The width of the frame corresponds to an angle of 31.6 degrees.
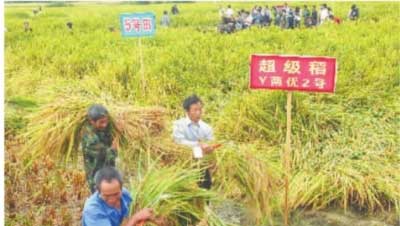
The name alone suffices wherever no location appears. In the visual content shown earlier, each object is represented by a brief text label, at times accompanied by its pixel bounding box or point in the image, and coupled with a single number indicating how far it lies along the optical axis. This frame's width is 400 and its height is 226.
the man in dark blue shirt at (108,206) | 2.89
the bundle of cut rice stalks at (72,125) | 4.21
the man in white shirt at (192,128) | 3.95
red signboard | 3.91
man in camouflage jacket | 3.83
